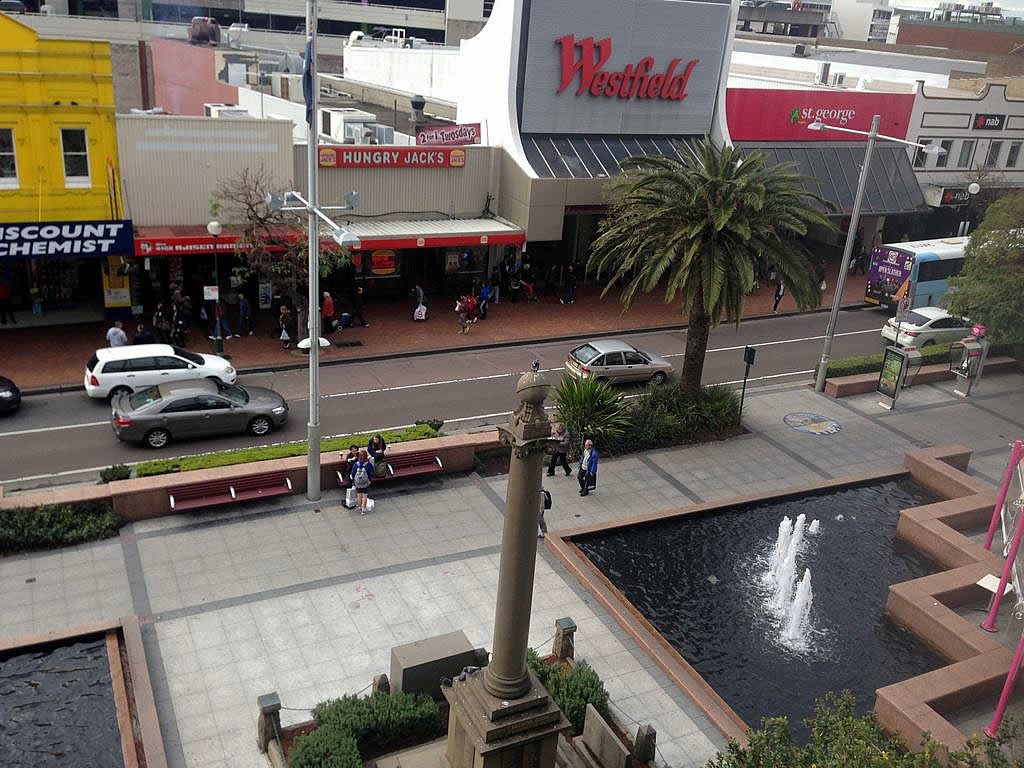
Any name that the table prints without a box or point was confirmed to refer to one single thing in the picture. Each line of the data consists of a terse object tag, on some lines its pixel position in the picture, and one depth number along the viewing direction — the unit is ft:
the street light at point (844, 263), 80.31
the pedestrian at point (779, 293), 122.21
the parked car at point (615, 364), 87.76
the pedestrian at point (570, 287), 119.65
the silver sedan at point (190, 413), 70.18
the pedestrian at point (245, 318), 97.86
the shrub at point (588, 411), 73.51
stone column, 31.07
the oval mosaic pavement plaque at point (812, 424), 83.76
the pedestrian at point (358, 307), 104.25
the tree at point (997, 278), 94.48
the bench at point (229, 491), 60.90
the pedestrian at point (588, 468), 66.95
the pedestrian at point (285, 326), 94.68
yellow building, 83.35
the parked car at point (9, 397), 74.84
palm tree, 73.61
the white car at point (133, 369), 76.74
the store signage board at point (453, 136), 119.14
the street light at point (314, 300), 53.93
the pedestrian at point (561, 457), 70.59
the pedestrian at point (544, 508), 61.16
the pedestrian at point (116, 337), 84.12
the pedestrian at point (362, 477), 62.13
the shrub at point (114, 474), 61.98
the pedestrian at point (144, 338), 86.58
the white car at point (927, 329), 107.86
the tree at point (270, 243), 90.02
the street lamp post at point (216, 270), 85.79
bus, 121.49
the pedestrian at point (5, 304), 93.45
